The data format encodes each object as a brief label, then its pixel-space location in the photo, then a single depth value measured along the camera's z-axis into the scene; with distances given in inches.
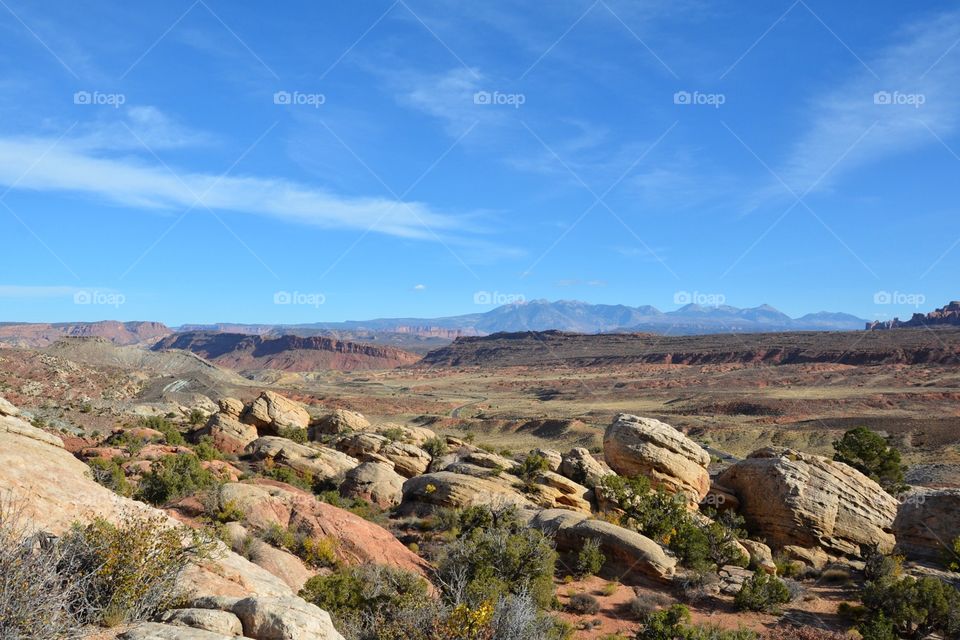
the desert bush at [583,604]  564.4
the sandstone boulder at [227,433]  1113.9
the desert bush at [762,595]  581.9
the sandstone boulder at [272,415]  1294.3
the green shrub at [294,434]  1189.3
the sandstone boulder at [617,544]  651.5
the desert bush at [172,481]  679.1
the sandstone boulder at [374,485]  860.0
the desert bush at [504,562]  545.0
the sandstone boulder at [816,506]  784.9
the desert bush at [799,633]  525.7
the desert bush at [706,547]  672.4
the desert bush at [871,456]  1107.3
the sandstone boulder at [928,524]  730.8
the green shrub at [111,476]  641.6
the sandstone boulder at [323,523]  581.3
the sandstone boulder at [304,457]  942.4
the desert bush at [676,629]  454.6
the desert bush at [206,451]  932.5
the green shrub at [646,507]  778.8
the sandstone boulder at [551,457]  1000.2
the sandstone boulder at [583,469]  955.8
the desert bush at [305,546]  553.6
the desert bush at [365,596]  410.6
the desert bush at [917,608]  526.3
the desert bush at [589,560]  638.5
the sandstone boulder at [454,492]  794.2
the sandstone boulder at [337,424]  1298.0
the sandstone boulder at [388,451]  1016.8
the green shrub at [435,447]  1145.4
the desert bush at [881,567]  627.2
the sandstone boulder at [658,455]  921.5
